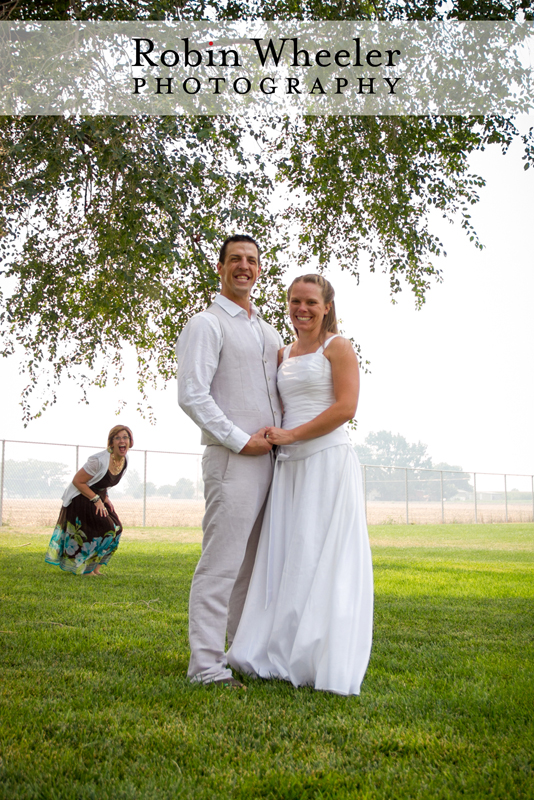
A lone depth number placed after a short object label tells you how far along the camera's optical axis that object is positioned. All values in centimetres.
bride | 350
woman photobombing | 823
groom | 357
